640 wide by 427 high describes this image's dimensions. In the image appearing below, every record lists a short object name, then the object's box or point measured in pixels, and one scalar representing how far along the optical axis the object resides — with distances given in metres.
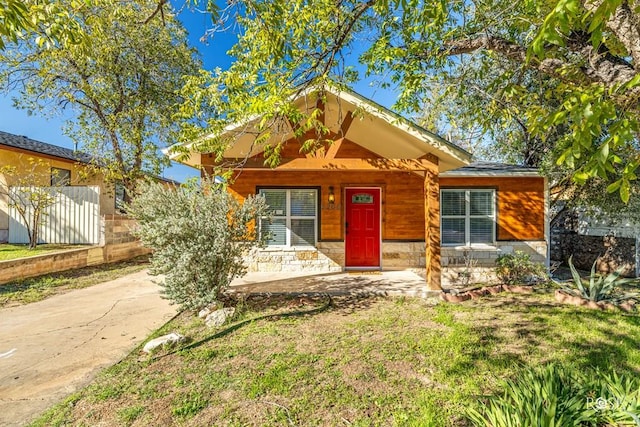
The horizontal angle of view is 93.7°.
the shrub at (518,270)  7.56
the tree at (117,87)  10.30
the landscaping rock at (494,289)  6.67
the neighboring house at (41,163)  10.57
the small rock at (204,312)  5.09
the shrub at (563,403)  2.08
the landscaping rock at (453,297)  6.13
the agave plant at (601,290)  5.70
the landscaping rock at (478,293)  6.36
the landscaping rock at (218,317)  4.81
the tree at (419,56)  2.17
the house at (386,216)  8.50
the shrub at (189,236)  4.98
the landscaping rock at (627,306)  5.38
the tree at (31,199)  9.23
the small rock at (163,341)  3.89
